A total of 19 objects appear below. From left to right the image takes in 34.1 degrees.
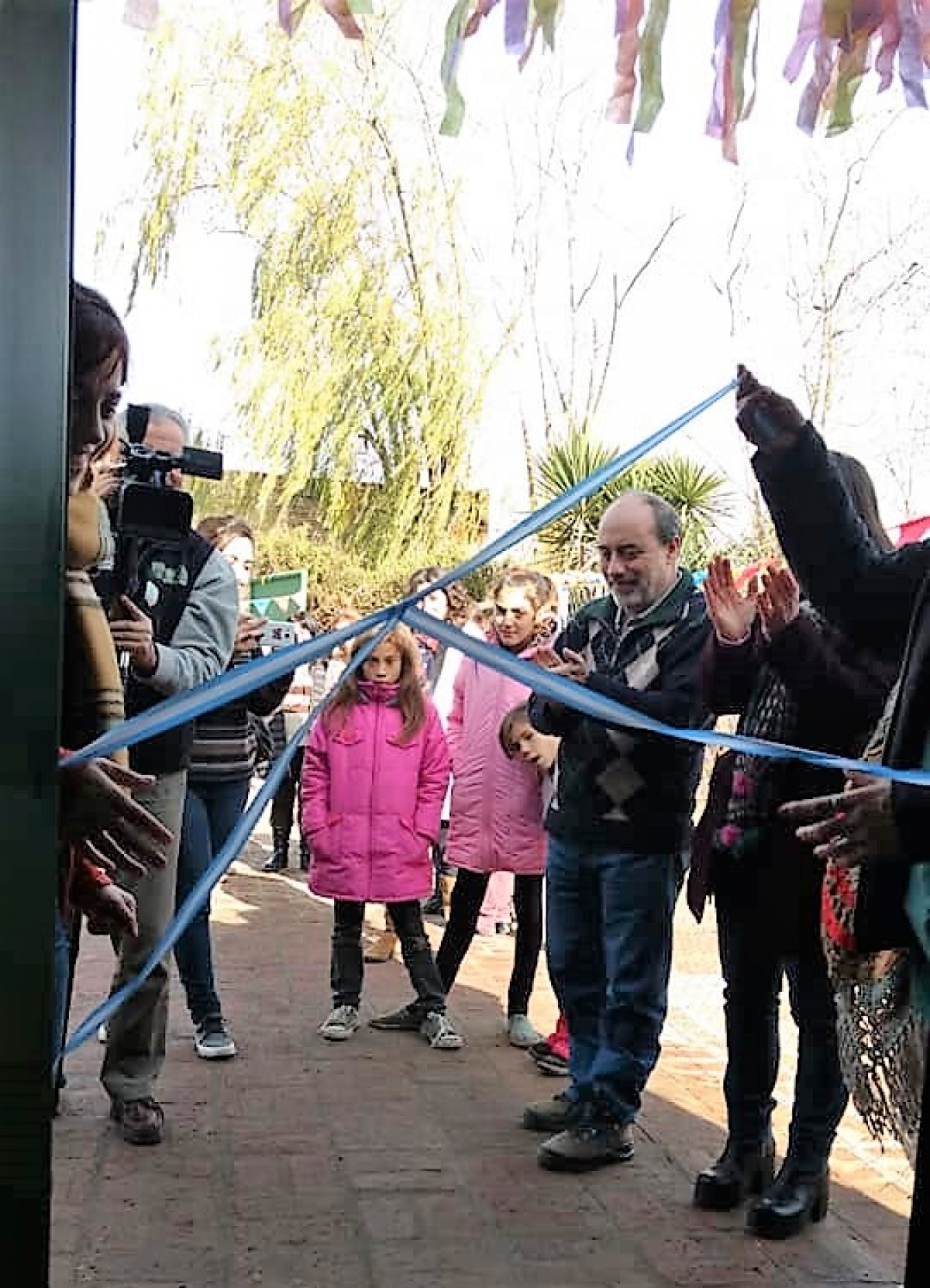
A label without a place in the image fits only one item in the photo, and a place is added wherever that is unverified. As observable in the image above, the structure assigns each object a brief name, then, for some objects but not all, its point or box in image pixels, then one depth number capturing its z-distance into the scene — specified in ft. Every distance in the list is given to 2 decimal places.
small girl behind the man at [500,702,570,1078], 14.90
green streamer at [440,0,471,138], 6.49
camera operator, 7.18
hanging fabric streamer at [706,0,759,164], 6.71
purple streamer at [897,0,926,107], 6.74
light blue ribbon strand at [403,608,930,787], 6.99
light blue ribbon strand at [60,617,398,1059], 7.85
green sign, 8.38
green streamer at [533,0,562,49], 6.58
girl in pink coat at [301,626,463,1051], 15.74
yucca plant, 8.43
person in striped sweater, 13.75
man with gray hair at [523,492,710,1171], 11.46
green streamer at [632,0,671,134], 6.70
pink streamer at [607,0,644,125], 6.70
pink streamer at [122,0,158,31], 6.17
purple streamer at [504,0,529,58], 6.52
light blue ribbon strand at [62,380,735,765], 6.48
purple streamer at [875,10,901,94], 6.75
